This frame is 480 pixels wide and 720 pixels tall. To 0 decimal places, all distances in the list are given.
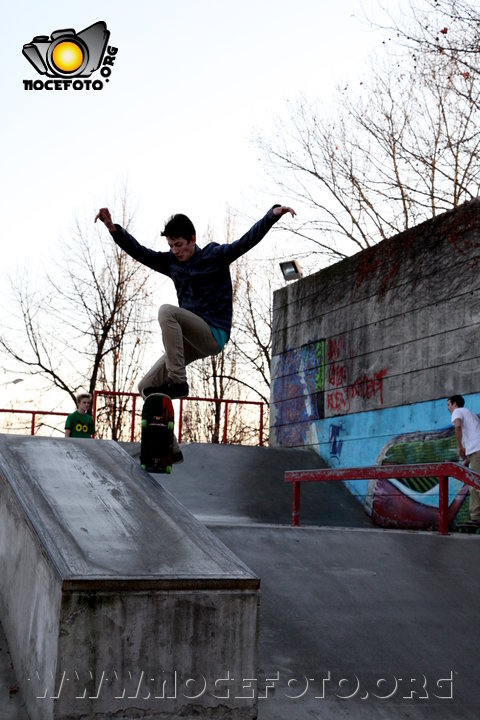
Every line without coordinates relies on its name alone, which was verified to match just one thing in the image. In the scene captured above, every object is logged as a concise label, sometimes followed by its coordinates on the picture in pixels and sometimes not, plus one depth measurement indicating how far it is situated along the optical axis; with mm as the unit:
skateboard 5410
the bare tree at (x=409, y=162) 13883
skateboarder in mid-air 5246
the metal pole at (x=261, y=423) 16094
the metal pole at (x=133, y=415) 14580
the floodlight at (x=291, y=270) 15516
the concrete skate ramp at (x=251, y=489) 11945
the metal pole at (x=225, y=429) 14809
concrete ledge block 3539
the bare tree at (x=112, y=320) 27578
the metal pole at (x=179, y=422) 15190
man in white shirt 9562
